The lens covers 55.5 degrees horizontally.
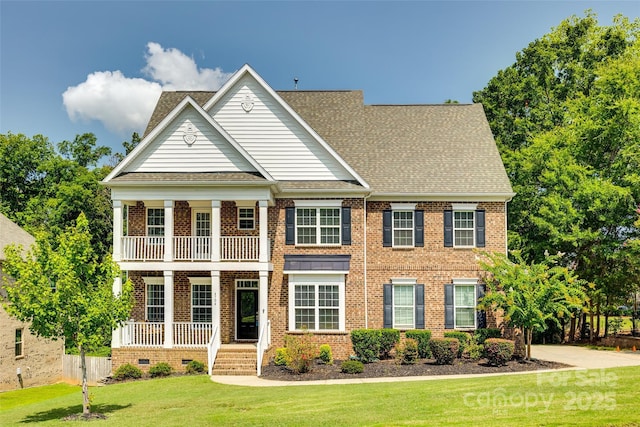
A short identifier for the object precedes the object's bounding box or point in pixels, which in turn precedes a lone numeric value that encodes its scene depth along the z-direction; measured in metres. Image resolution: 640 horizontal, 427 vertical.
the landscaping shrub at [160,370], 21.81
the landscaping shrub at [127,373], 21.84
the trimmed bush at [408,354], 22.31
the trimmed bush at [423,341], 23.30
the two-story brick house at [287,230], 23.23
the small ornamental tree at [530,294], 21.61
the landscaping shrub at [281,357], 21.95
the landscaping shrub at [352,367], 20.69
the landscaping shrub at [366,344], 23.30
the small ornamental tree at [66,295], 14.88
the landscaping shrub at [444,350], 21.80
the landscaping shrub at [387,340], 23.78
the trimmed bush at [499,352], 21.23
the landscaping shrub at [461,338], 23.16
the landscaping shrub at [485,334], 24.44
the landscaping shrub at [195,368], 21.75
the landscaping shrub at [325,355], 23.14
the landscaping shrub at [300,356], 20.61
